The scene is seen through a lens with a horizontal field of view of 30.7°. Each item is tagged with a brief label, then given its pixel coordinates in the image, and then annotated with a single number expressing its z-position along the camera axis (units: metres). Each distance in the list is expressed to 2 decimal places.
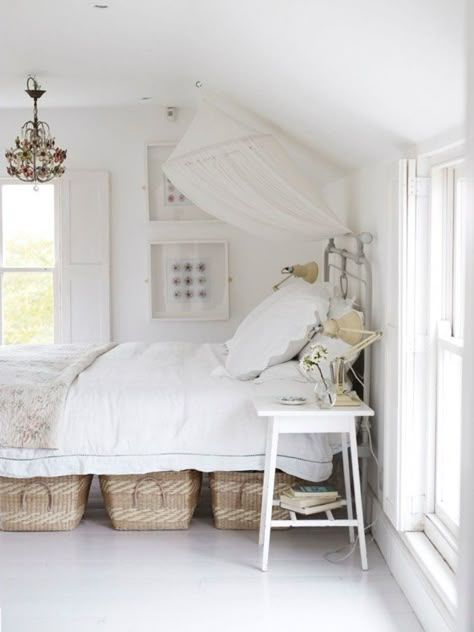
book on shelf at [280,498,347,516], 3.74
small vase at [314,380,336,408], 3.70
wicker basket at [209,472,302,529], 4.09
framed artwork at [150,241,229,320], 6.96
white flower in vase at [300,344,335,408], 3.71
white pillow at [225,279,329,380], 4.26
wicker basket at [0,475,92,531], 4.12
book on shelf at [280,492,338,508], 3.77
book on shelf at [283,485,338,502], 3.80
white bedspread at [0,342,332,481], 3.96
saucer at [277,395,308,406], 3.70
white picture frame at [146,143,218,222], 6.93
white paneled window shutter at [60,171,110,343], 6.93
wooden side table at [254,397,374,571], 3.61
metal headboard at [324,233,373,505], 4.04
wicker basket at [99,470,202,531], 4.12
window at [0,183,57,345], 7.05
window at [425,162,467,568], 3.21
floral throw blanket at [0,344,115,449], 3.95
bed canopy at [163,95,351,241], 4.54
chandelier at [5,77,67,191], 5.89
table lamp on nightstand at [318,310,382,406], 3.79
